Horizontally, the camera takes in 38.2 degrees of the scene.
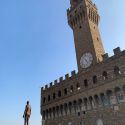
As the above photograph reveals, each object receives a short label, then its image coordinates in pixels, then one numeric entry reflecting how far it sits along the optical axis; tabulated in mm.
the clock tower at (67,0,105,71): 26797
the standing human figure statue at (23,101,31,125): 15255
